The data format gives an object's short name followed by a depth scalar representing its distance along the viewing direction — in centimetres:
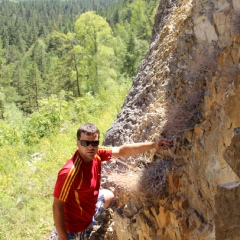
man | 269
